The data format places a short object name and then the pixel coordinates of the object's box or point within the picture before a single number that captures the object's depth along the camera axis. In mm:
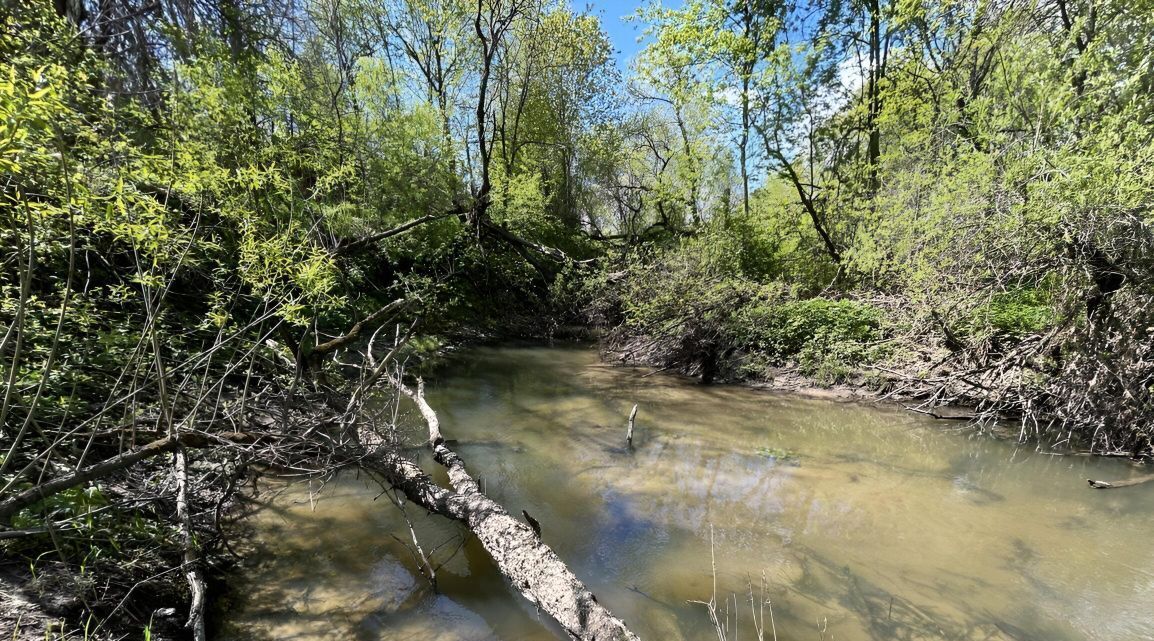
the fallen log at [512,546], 3250
